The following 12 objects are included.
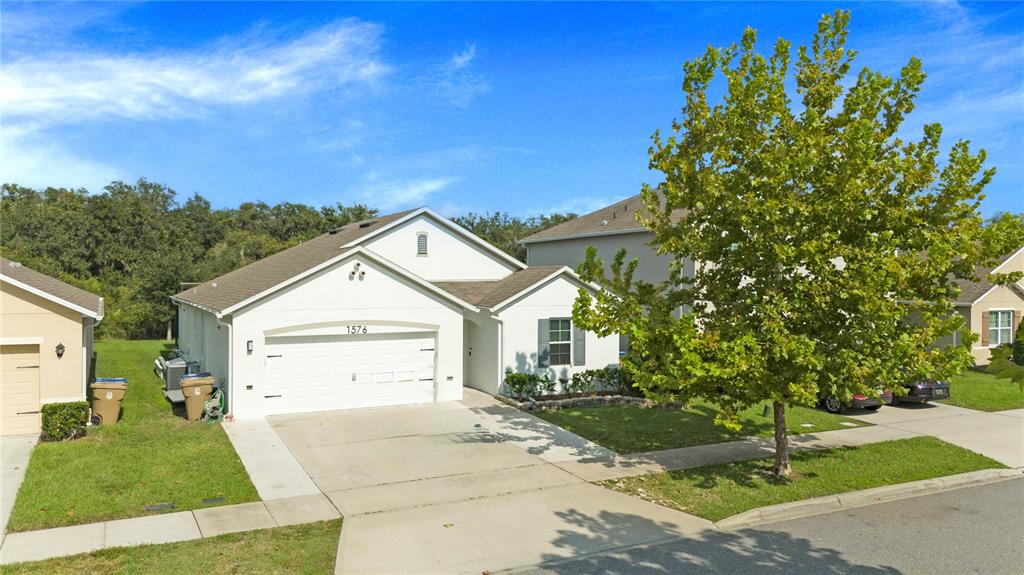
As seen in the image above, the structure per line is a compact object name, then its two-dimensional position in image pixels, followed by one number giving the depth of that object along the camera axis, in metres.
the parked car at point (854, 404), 18.28
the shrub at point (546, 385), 19.28
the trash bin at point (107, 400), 15.00
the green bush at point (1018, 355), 25.72
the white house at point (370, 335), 16.72
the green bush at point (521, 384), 18.77
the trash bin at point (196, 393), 15.82
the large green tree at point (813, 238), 10.45
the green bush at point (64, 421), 13.68
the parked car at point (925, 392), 19.17
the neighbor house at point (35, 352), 14.23
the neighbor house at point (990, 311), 27.36
